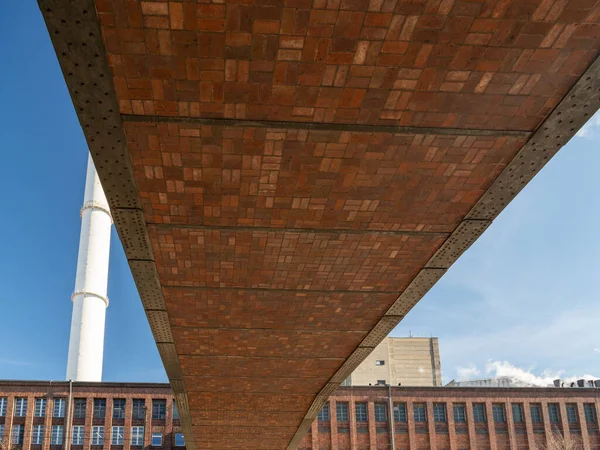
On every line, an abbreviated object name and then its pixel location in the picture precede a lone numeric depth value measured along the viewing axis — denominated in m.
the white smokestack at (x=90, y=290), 60.19
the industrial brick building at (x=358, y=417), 44.19
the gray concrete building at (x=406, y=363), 76.75
